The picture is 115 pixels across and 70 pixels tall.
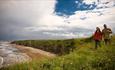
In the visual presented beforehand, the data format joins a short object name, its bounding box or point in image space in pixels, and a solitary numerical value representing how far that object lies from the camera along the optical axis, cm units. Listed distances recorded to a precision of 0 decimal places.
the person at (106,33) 449
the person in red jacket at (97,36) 437
